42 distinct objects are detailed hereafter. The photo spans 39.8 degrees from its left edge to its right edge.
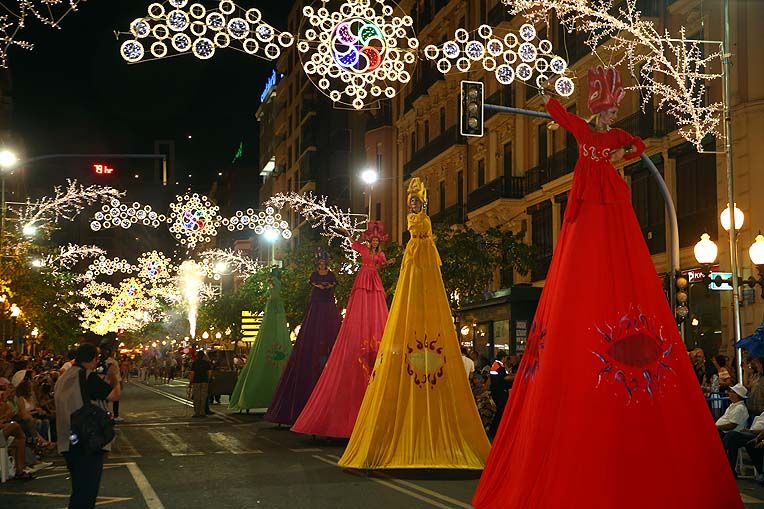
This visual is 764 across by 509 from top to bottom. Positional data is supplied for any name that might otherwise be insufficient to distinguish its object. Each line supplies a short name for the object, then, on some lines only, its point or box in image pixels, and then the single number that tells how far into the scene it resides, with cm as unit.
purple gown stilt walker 2058
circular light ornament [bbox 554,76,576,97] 1500
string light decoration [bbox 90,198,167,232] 2485
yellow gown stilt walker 1302
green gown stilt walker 2509
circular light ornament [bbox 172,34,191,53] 1312
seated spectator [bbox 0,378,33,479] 1393
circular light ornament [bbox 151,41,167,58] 1288
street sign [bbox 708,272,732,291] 1786
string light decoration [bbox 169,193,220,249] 2717
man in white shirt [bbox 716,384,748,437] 1391
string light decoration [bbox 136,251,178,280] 5283
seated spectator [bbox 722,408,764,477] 1330
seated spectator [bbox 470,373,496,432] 1900
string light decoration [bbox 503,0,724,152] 1795
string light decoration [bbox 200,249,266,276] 4082
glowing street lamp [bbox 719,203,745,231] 1770
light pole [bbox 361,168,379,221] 3080
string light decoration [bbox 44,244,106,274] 3457
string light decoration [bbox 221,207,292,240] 2714
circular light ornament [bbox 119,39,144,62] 1277
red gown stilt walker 797
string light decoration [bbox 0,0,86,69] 1138
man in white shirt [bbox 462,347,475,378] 1916
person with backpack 903
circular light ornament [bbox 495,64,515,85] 1478
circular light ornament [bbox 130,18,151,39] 1266
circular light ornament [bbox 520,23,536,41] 1475
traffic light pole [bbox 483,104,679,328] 1797
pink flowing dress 1695
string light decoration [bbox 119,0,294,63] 1280
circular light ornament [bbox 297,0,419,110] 1347
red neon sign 2223
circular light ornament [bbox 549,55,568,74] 1492
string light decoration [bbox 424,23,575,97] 1412
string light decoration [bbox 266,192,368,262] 4025
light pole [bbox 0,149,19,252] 2788
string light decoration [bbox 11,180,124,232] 2492
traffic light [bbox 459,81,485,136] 1623
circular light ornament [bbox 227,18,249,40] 1327
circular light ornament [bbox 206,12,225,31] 1316
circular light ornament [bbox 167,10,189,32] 1287
